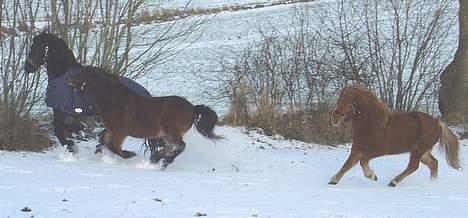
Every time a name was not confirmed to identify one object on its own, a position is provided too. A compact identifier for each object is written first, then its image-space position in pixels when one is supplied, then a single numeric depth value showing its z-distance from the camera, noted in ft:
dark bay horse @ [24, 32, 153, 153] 64.54
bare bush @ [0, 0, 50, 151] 71.36
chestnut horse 57.52
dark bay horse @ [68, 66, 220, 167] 61.41
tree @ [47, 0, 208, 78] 78.10
